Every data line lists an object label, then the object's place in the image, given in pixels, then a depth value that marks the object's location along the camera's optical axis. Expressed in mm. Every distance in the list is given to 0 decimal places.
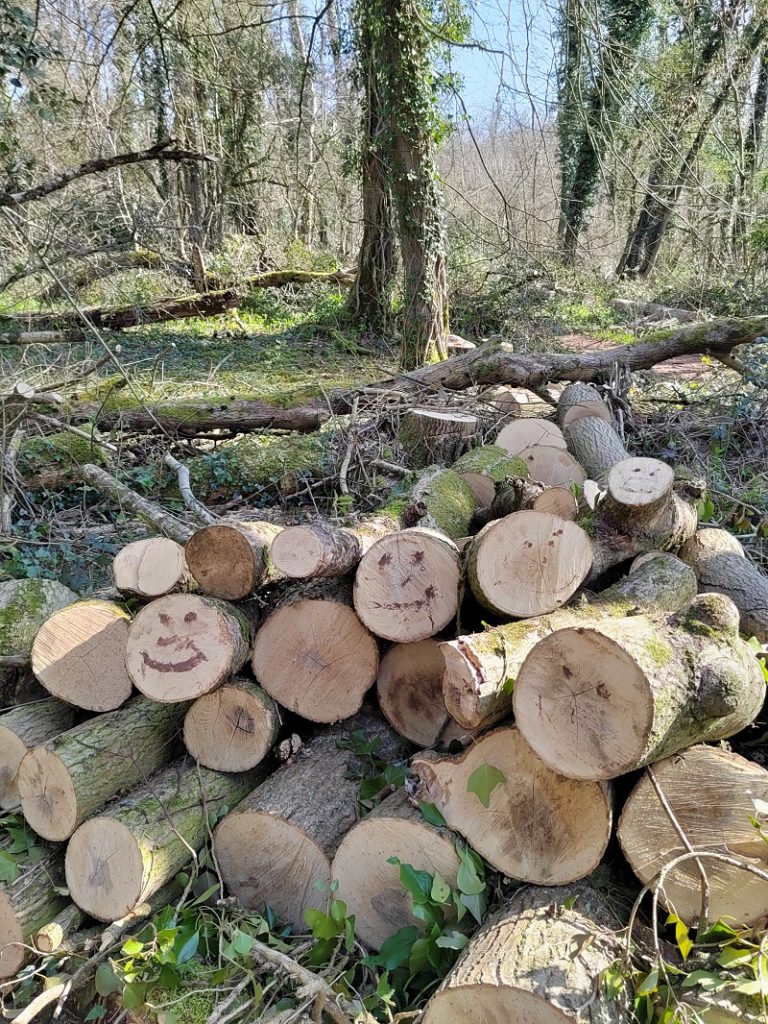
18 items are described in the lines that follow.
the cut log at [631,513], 2369
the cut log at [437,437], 4277
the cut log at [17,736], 2248
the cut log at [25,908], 1918
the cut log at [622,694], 1464
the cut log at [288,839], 1934
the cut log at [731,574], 2561
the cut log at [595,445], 3924
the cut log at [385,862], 1735
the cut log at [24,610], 2531
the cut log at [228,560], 2180
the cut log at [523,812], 1601
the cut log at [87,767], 1981
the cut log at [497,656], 1650
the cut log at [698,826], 1570
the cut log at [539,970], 1315
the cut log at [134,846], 1885
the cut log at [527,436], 4008
